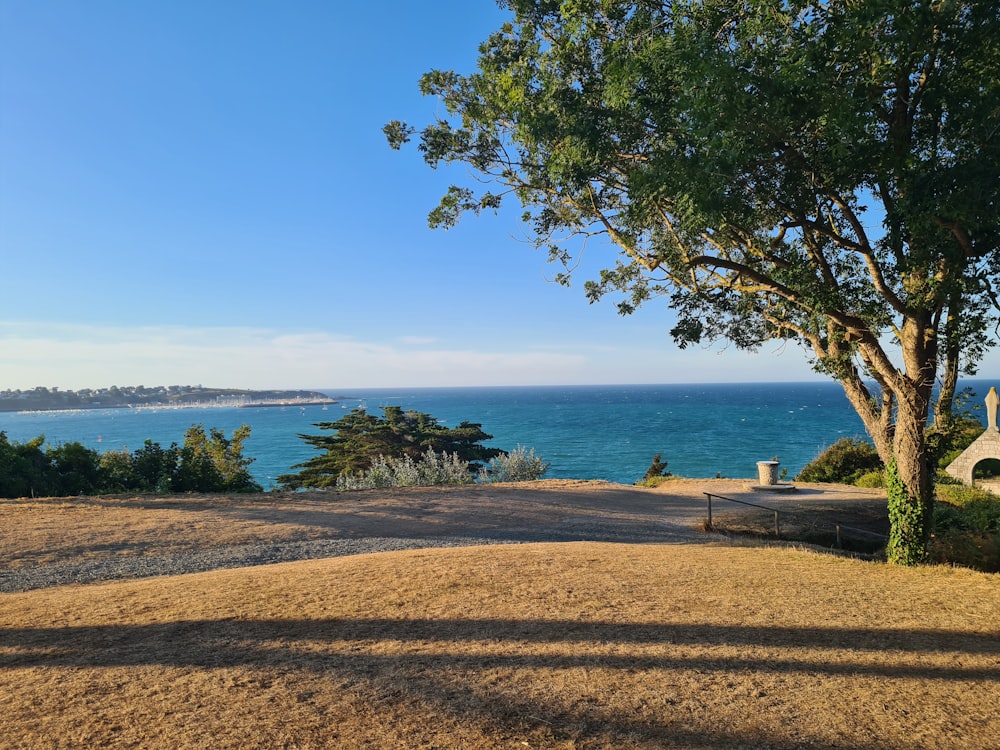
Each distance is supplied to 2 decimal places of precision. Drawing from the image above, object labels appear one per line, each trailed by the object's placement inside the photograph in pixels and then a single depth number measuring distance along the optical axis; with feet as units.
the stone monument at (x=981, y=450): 57.62
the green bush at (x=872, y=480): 69.31
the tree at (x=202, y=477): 60.90
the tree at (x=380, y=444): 106.63
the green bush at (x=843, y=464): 80.28
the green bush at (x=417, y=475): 74.28
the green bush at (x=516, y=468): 81.71
